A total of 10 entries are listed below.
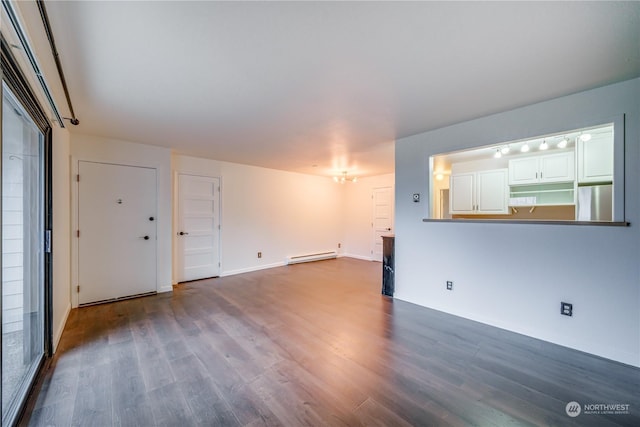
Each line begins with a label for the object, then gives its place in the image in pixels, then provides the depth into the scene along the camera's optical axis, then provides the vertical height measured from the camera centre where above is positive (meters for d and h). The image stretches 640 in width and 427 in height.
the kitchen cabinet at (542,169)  3.80 +0.70
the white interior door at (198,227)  4.76 -0.29
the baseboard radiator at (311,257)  6.48 -1.21
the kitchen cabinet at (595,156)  3.01 +0.71
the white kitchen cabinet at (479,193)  4.57 +0.38
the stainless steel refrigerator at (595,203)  2.87 +0.11
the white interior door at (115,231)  3.59 -0.28
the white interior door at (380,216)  6.80 -0.10
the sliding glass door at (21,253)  1.62 -0.31
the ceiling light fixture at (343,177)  6.62 +0.95
